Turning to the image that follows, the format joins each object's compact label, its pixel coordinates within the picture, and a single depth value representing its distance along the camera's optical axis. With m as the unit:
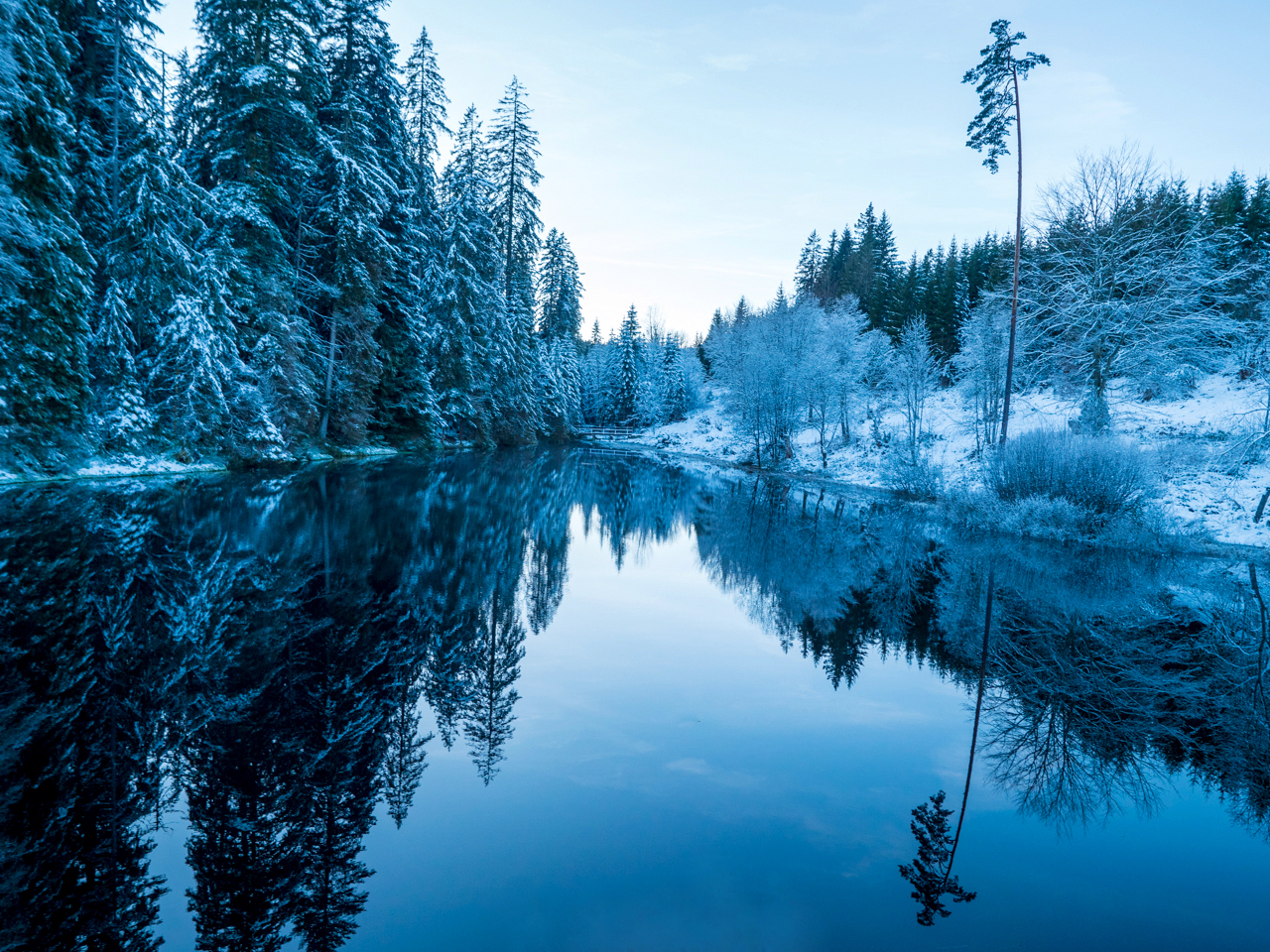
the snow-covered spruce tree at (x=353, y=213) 26.11
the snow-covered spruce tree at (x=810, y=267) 87.75
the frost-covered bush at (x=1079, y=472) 17.52
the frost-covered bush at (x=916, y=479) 27.97
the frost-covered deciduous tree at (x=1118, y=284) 23.33
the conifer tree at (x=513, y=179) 44.78
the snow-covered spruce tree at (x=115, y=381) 17.14
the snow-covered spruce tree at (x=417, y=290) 31.80
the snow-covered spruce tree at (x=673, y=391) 82.06
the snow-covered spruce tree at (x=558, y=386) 55.94
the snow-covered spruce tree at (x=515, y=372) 42.00
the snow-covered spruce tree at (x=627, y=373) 77.12
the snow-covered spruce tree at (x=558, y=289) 61.81
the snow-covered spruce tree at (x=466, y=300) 36.88
